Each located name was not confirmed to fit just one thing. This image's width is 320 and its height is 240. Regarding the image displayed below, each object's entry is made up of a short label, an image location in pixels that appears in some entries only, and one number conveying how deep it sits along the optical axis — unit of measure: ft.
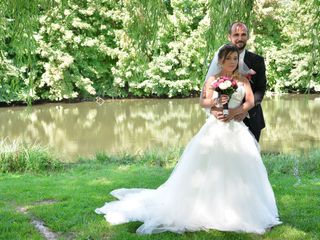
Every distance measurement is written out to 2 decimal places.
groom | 12.21
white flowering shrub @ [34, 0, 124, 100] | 74.64
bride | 11.29
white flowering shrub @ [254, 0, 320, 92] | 68.49
